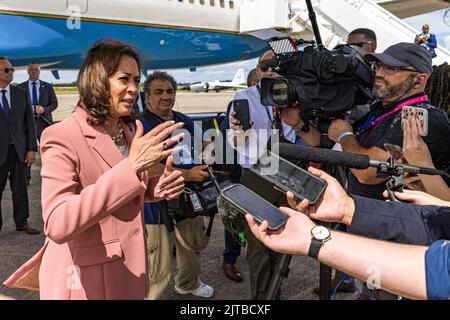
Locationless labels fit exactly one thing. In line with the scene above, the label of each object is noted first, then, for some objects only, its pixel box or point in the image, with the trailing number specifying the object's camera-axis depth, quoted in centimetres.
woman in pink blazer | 143
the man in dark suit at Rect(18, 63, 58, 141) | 706
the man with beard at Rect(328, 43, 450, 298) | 198
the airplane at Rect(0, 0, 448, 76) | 705
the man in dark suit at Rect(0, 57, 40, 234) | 469
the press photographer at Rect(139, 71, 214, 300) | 279
